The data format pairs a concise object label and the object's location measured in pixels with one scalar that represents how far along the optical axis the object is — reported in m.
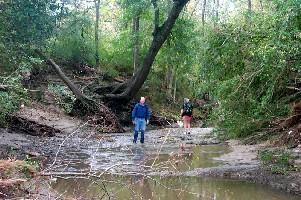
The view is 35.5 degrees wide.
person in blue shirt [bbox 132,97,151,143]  17.69
